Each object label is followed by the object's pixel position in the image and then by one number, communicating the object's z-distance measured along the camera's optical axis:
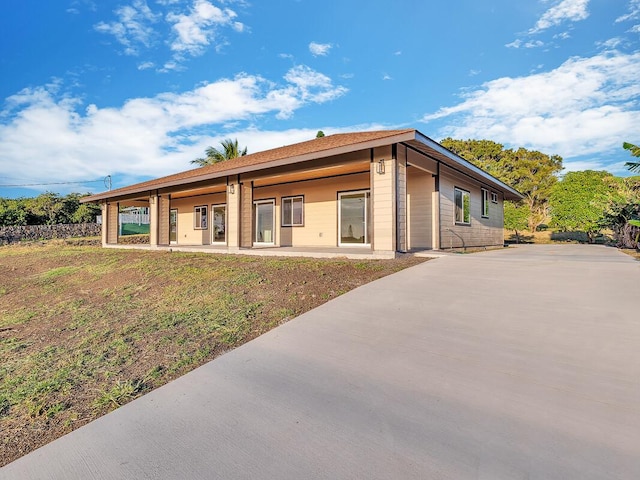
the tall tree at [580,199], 18.73
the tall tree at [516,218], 22.09
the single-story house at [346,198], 8.06
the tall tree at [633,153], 9.20
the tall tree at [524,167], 29.97
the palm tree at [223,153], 28.64
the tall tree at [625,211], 11.77
